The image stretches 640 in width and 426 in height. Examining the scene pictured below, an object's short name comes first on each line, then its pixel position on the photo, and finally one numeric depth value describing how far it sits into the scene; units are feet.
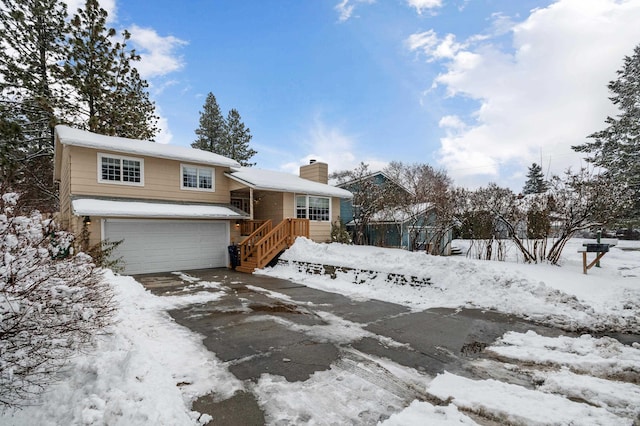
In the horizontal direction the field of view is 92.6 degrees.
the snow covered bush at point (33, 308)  8.32
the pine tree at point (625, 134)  61.62
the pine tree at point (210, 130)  106.83
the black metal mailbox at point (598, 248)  27.55
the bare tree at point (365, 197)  53.83
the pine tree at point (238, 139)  106.93
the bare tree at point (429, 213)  42.45
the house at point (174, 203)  35.73
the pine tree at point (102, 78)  52.80
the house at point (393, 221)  46.80
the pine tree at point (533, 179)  136.15
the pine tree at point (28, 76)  47.73
